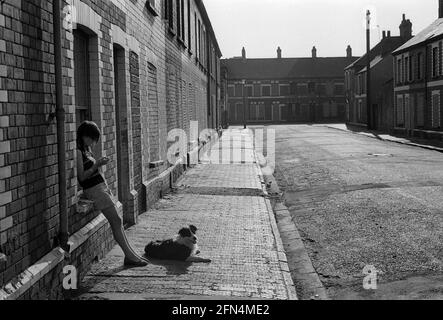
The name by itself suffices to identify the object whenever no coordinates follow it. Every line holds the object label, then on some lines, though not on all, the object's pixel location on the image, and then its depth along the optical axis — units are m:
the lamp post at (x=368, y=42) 46.57
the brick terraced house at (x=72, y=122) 4.62
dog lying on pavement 7.15
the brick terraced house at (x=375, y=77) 53.40
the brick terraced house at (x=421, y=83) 33.53
